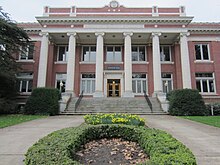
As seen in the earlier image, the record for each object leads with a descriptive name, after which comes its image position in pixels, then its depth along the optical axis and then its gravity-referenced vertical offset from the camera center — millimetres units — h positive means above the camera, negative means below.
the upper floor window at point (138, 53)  25189 +6582
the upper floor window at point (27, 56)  24188 +5781
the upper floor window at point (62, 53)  25205 +6517
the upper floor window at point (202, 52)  24047 +6481
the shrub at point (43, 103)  15266 -480
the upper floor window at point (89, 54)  25172 +6399
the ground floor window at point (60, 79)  24653 +2645
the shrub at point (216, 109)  17828 -1037
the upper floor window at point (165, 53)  25031 +6582
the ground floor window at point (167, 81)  24188 +2452
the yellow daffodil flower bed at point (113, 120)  7383 -960
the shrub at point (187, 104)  15055 -464
